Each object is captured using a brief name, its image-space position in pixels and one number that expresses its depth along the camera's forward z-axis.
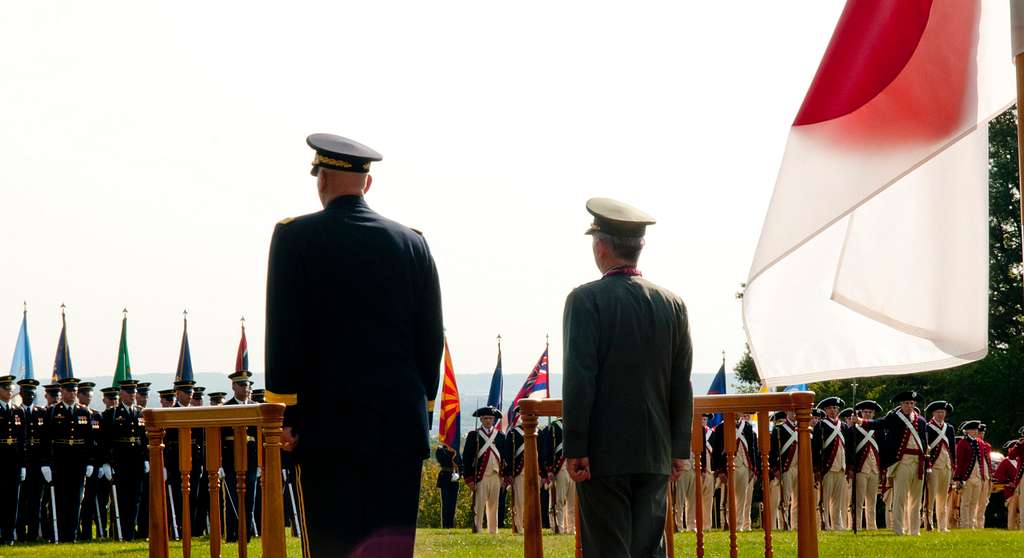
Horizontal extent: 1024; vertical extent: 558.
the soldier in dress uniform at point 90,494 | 18.20
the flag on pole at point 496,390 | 24.78
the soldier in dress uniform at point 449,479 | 23.20
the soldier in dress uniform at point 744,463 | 22.77
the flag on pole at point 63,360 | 21.35
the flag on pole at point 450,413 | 21.55
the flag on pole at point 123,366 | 22.64
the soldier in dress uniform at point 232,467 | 17.62
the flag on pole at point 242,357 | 22.73
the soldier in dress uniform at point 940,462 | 21.97
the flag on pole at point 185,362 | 22.34
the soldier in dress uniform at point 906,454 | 20.81
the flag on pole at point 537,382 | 22.12
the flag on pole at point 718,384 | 24.11
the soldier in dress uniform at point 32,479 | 17.78
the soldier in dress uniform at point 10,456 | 17.50
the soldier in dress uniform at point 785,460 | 22.14
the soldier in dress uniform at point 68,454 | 17.88
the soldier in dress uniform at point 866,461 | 21.80
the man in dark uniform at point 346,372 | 4.80
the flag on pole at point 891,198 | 4.21
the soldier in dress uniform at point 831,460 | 21.83
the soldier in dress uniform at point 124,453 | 18.25
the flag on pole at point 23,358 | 21.53
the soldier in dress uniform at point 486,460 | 22.09
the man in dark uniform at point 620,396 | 5.79
